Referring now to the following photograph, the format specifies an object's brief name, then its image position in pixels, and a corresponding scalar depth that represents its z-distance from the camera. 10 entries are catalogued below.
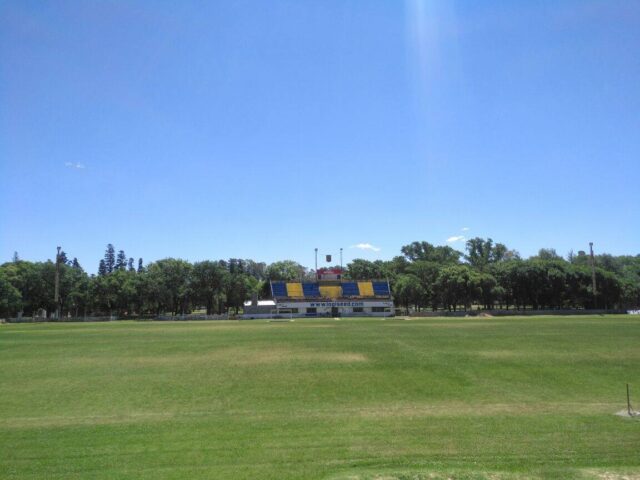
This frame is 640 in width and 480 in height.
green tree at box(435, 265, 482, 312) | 115.00
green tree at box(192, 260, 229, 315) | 121.19
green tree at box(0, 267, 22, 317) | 104.31
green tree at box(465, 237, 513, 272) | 167.12
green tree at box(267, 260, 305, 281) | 174.00
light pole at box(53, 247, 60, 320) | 109.61
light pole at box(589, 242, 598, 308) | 104.69
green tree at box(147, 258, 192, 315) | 119.31
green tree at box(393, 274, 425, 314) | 126.88
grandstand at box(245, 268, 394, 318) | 113.44
